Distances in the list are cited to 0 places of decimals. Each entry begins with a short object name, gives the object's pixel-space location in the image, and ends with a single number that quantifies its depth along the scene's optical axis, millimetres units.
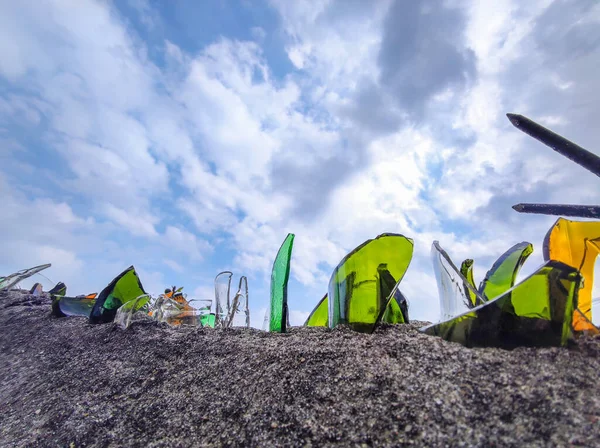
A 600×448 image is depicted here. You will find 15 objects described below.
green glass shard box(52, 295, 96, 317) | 471
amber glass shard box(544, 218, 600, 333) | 209
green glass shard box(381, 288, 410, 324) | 269
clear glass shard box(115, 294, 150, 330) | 350
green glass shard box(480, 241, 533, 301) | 231
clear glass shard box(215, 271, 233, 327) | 529
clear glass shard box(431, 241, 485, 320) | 219
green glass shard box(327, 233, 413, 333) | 236
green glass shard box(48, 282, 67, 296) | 677
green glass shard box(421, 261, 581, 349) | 155
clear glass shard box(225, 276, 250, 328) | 441
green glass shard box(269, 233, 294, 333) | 286
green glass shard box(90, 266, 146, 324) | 391
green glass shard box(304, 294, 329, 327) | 324
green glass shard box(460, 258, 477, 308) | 270
